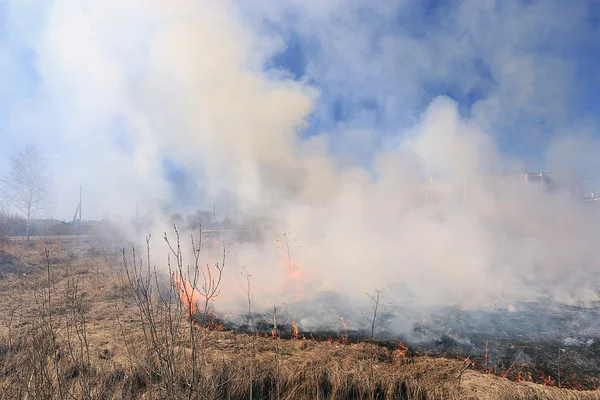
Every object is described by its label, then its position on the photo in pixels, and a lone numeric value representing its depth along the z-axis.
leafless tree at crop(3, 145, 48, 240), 21.80
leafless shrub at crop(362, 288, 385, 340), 8.27
